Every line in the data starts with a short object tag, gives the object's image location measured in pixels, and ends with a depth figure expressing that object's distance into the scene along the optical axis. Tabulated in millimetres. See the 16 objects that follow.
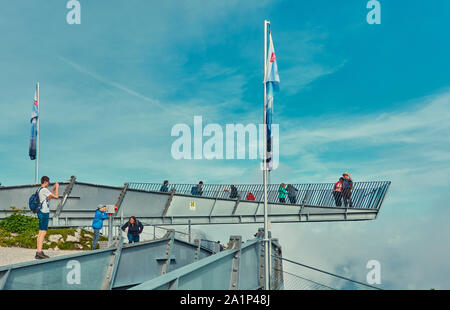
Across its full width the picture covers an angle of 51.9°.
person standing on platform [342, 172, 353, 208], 28609
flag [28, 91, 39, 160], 33000
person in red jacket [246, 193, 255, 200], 30844
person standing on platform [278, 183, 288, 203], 29172
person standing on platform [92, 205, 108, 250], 17344
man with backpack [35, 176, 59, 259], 11016
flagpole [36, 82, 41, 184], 32531
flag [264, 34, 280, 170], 10422
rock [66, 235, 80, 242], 22297
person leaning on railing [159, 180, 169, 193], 30047
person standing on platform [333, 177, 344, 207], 28609
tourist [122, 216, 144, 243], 17203
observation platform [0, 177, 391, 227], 24750
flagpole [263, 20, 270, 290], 9109
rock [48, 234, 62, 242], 21638
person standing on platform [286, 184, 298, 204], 29181
